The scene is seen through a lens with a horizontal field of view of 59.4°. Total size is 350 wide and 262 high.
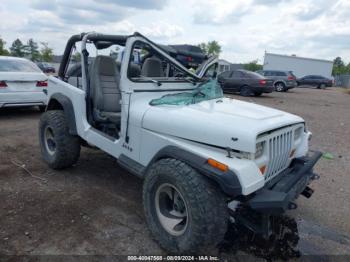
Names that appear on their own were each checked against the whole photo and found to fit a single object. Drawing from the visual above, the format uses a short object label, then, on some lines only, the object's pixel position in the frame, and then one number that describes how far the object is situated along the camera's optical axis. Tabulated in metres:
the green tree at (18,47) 74.66
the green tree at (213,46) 62.47
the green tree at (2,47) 36.48
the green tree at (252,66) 56.88
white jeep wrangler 2.56
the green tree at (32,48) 56.97
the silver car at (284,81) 22.19
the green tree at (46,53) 52.22
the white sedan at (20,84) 7.50
